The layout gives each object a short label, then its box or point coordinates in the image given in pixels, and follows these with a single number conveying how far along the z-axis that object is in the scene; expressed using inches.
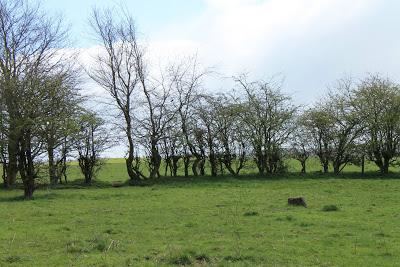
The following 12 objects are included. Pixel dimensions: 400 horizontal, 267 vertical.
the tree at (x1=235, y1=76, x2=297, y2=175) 1571.1
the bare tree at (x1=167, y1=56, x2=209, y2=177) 1560.0
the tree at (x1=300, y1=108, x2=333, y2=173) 1594.5
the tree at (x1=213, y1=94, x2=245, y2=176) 1584.6
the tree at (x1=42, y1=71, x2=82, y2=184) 1045.8
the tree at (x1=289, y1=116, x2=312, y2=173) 1588.3
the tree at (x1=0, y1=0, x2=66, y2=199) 1020.5
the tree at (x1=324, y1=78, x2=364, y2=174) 1568.5
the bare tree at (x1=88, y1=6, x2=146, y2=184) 1523.1
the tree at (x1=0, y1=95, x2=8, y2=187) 1031.0
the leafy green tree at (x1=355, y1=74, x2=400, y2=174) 1541.6
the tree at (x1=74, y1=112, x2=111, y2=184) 1487.5
